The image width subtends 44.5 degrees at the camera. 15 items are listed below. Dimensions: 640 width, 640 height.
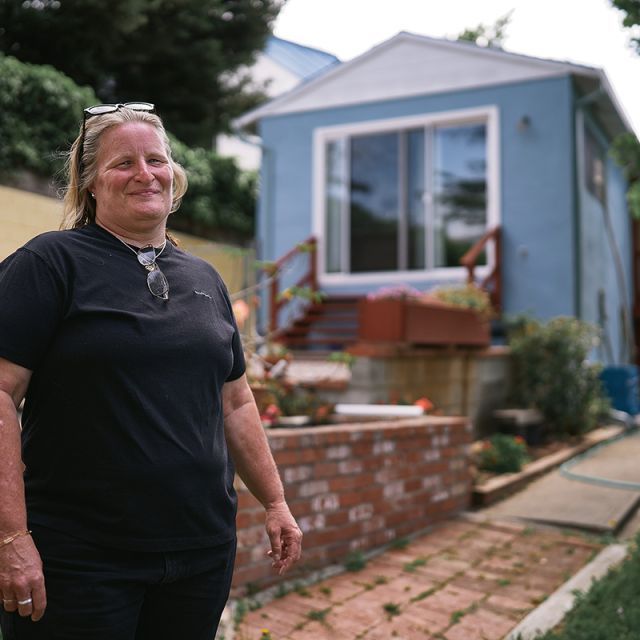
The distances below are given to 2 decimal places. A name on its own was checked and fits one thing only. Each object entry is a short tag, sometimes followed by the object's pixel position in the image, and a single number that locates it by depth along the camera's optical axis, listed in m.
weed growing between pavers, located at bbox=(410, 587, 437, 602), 3.49
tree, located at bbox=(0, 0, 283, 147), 9.02
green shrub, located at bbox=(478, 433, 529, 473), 6.10
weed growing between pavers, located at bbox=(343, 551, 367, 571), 3.89
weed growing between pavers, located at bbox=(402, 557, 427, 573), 3.91
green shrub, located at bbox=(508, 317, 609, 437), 7.84
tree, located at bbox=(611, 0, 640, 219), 4.47
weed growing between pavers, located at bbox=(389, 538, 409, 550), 4.34
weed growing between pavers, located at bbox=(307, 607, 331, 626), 3.19
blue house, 9.21
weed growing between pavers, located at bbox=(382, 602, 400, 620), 3.30
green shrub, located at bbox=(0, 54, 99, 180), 7.96
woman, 1.46
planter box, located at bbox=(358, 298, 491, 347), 6.14
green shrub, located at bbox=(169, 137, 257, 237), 11.46
